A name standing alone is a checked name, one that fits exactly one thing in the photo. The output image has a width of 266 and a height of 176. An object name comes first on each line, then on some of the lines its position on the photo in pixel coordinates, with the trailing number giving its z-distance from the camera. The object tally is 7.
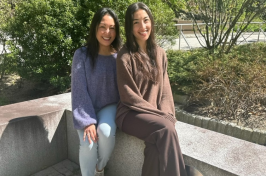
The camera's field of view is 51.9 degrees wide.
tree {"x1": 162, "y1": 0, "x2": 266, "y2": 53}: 6.76
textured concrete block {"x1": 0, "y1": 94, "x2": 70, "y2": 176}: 2.71
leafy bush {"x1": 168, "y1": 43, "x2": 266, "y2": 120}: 4.30
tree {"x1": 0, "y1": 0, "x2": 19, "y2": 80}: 5.00
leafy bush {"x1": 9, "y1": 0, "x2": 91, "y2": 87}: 4.70
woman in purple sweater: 2.31
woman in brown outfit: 2.05
